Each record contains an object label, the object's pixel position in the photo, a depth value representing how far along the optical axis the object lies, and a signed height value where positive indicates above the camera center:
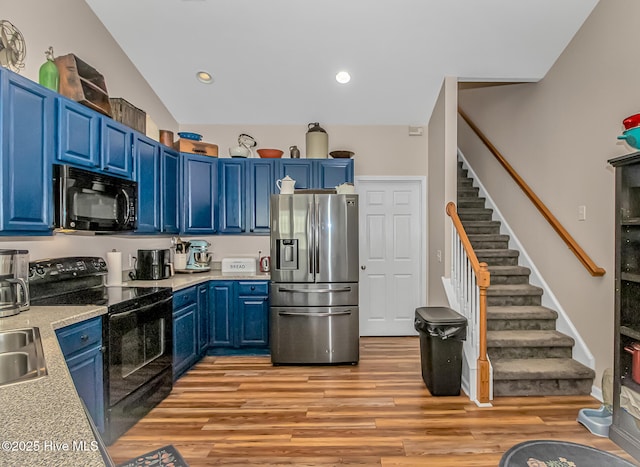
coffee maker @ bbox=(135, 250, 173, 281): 3.58 -0.31
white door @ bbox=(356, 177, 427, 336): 4.84 -0.42
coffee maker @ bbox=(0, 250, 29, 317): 2.05 -0.28
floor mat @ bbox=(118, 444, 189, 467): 2.15 -1.36
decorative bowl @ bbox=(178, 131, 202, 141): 4.25 +1.15
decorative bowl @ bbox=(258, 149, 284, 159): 4.45 +0.99
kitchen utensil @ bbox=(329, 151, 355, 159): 4.46 +0.98
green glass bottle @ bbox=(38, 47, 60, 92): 2.50 +1.08
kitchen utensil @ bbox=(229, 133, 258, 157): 4.45 +1.08
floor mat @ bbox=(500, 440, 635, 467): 1.90 -1.19
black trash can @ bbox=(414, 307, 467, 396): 3.08 -1.00
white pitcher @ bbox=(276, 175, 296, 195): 3.97 +0.53
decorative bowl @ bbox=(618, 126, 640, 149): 2.29 +0.63
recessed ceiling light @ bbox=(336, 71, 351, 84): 3.97 +1.72
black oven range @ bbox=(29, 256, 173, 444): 2.41 -0.68
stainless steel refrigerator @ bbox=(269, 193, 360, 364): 3.80 -0.49
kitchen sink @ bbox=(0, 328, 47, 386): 1.29 -0.49
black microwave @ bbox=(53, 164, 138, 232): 2.40 +0.24
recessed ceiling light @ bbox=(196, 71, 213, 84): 4.00 +1.73
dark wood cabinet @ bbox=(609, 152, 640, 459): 2.36 -0.38
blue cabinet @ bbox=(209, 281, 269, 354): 4.09 -0.85
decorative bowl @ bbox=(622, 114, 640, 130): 2.37 +0.74
